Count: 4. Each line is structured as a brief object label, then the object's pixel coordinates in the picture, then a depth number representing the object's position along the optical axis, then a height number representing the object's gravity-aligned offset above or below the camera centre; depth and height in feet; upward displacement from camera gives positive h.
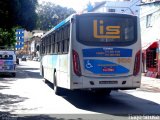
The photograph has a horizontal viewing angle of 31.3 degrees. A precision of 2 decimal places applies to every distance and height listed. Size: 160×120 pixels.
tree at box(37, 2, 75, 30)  258.21 +37.30
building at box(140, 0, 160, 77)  79.15 +4.79
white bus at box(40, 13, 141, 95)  31.87 +0.09
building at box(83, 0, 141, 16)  156.90 +26.54
